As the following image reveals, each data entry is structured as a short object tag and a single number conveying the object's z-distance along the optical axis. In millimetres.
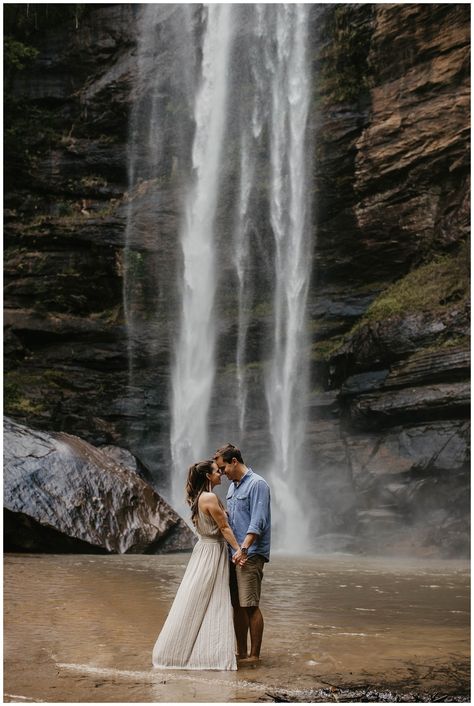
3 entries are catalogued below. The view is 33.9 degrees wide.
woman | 5137
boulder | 11242
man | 5352
